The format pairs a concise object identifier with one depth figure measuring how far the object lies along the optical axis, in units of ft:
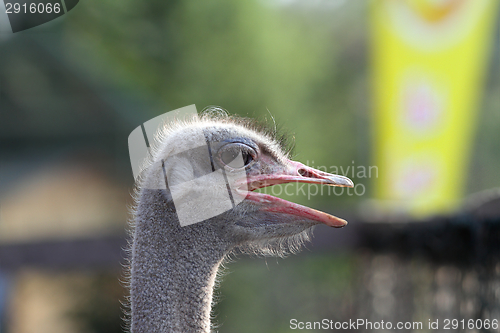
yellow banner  17.44
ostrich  10.23
